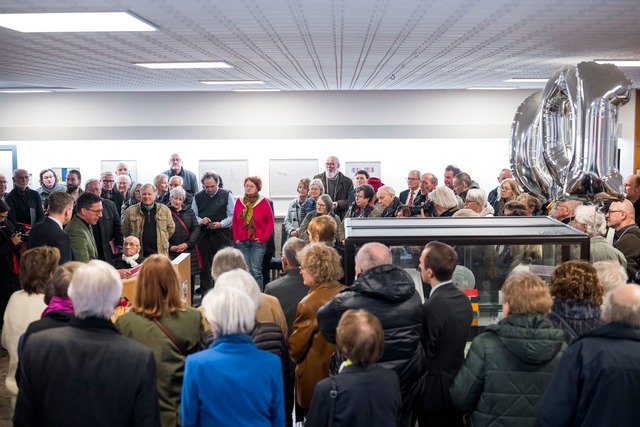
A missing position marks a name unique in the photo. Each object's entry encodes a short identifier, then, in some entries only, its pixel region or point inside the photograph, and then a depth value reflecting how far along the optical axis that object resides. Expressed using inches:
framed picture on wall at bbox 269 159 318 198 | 534.0
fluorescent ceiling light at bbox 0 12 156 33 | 176.4
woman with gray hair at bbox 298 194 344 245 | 348.5
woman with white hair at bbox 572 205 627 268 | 223.3
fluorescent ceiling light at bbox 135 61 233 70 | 298.2
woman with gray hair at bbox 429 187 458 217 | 308.2
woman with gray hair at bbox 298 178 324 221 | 382.9
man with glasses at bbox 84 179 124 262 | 346.6
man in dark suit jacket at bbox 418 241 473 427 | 167.3
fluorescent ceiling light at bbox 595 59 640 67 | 295.1
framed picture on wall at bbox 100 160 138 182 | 537.0
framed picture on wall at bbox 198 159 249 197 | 533.0
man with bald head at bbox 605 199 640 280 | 245.1
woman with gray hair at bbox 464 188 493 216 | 319.6
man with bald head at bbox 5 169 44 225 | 405.4
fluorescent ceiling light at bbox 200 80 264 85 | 405.4
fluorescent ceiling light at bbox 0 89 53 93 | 477.7
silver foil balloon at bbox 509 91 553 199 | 204.1
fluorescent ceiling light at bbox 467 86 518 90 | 502.9
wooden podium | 219.0
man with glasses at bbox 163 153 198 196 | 451.2
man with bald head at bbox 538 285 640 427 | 132.0
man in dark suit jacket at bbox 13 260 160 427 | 124.2
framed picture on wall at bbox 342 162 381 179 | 536.7
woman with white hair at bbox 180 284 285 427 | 130.3
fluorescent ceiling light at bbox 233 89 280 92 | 501.4
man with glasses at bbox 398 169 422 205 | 419.8
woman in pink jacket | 391.2
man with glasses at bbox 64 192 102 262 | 271.6
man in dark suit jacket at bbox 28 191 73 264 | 240.4
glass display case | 195.0
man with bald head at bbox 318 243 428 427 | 156.9
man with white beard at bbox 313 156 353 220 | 430.0
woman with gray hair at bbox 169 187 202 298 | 378.6
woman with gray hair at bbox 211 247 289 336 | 173.6
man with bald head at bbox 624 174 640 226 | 322.3
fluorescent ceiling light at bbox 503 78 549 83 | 406.9
